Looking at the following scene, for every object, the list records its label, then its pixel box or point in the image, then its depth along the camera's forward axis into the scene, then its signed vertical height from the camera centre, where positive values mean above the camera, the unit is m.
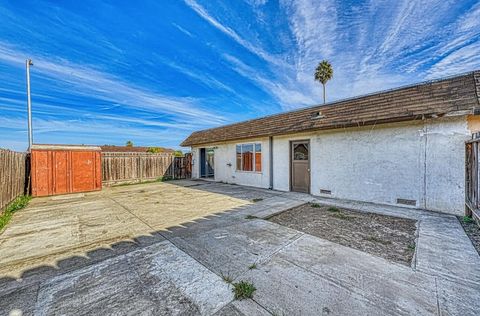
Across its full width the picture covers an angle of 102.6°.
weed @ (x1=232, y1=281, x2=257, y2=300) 2.03 -1.45
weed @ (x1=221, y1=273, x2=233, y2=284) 2.30 -1.48
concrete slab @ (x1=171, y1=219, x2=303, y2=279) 2.71 -1.51
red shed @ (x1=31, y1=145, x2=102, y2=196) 8.73 -0.46
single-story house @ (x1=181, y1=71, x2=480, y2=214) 4.88 +0.36
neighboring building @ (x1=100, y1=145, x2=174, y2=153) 32.42 +1.85
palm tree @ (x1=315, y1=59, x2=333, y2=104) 24.22 +10.82
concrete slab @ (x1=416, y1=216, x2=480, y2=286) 2.43 -1.49
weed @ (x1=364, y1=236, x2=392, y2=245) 3.38 -1.52
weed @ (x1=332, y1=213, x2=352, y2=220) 4.79 -1.53
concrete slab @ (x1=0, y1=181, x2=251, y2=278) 3.18 -1.57
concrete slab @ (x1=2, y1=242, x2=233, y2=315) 1.89 -1.48
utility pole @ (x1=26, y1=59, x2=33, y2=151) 8.97 +2.18
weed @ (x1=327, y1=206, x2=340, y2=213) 5.42 -1.52
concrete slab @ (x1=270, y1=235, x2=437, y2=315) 1.93 -1.48
